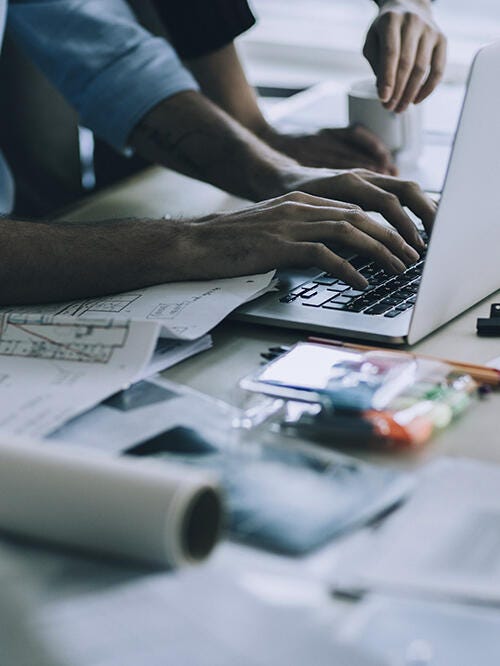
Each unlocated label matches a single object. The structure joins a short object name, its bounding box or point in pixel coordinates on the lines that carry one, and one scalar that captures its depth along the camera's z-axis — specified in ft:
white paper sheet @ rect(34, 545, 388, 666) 2.54
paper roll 2.64
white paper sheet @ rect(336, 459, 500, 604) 2.62
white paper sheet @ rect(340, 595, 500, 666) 2.53
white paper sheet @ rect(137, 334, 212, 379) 3.36
